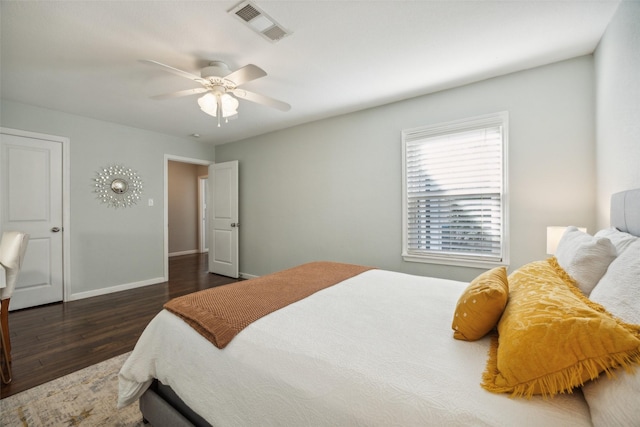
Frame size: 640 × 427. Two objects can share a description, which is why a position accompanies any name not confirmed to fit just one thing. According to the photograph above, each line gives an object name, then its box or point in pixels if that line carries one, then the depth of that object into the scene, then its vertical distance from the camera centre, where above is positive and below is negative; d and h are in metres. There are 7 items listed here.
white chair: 1.98 -0.43
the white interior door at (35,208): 3.28 +0.04
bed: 0.74 -0.54
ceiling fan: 2.21 +1.03
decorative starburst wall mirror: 3.97 +0.37
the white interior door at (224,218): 4.92 -0.13
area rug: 1.58 -1.18
